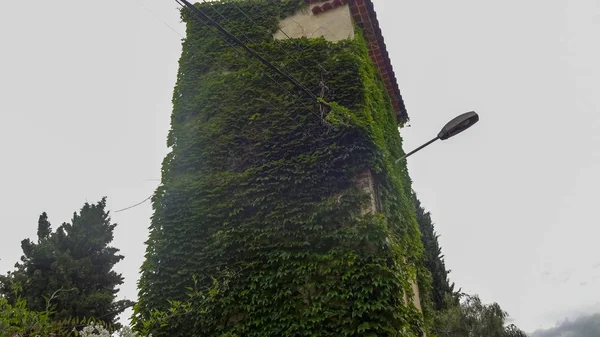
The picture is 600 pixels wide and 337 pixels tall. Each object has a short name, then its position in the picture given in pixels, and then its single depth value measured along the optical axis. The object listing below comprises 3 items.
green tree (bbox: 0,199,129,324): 14.08
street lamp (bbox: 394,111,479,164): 5.76
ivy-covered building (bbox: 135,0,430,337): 4.76
